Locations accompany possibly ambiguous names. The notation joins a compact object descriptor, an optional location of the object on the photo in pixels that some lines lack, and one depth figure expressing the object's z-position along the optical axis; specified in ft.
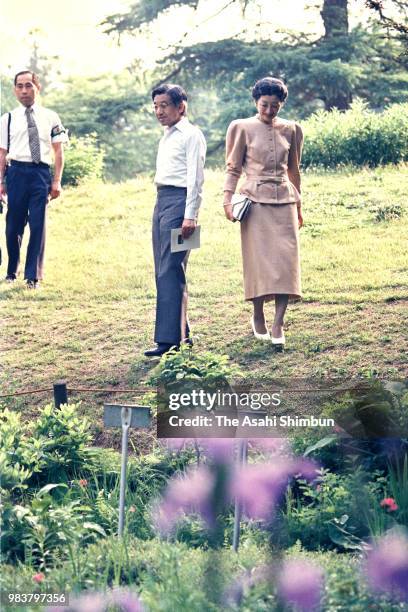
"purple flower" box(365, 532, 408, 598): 22.02
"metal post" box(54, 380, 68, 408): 30.81
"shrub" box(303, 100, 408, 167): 45.29
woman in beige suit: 33.60
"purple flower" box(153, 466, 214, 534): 26.54
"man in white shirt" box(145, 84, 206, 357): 33.08
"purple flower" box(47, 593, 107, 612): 22.11
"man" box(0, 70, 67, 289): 41.09
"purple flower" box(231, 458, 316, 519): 26.11
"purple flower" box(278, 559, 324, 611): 21.72
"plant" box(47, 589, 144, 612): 22.09
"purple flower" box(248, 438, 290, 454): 28.12
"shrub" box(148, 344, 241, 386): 28.88
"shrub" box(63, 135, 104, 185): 60.10
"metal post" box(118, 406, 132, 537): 25.16
